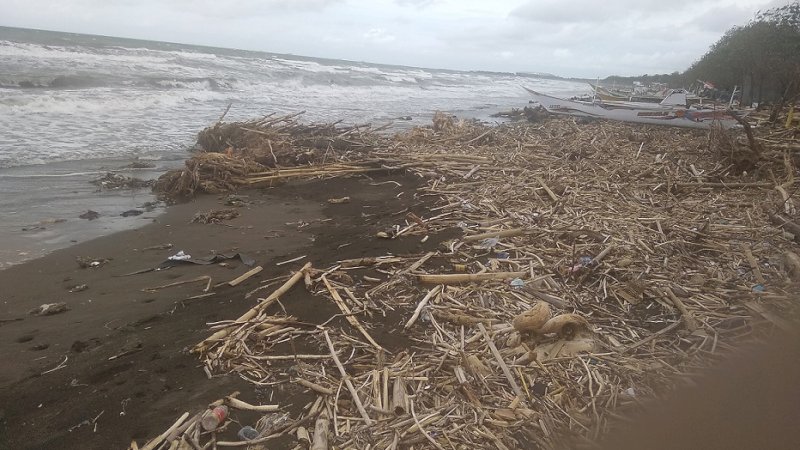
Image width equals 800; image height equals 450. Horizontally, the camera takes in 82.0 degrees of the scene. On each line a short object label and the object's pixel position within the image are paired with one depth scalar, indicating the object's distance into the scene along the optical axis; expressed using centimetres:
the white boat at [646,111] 1430
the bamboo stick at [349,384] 275
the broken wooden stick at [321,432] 255
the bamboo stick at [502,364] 296
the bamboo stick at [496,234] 545
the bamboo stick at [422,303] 381
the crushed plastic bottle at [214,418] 269
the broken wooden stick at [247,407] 287
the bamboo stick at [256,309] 356
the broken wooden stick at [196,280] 492
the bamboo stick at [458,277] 441
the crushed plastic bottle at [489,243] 525
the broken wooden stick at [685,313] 350
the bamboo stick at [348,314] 361
